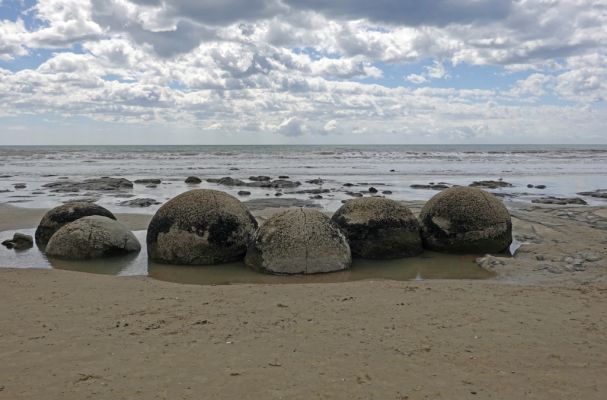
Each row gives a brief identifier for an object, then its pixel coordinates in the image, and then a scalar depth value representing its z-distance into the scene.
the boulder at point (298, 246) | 8.80
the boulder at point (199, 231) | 9.47
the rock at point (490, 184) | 25.03
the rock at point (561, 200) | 18.35
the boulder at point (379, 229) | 9.90
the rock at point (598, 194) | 20.62
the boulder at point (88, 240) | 9.95
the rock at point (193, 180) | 27.60
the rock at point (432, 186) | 24.11
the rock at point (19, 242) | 11.00
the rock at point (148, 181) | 26.70
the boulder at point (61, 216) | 11.32
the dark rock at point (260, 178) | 28.54
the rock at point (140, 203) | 17.88
